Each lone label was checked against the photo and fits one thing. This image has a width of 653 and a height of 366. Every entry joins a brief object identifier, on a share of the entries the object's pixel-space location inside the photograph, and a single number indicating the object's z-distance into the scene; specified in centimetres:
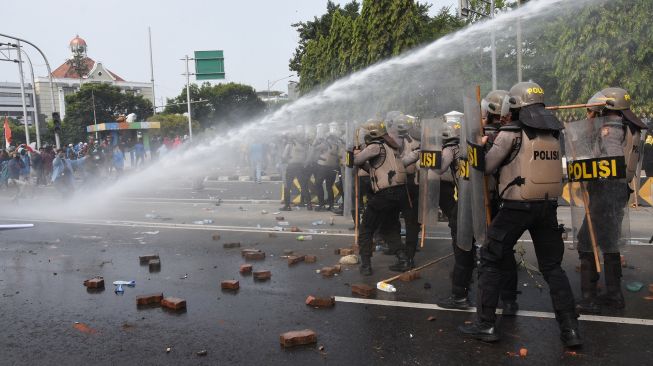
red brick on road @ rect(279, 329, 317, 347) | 448
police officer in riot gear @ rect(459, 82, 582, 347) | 423
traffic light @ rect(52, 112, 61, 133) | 2588
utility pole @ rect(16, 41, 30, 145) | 2901
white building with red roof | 7948
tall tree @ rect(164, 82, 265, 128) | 7062
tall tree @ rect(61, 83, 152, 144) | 6619
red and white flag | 2806
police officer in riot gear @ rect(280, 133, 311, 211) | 1284
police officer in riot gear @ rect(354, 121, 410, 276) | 661
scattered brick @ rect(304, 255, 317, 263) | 745
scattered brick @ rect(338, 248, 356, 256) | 779
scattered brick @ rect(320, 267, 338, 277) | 671
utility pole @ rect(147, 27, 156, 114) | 5540
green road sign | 2738
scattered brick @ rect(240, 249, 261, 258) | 792
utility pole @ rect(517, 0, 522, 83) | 1981
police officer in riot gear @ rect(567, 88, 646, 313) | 506
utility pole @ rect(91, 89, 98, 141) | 6562
